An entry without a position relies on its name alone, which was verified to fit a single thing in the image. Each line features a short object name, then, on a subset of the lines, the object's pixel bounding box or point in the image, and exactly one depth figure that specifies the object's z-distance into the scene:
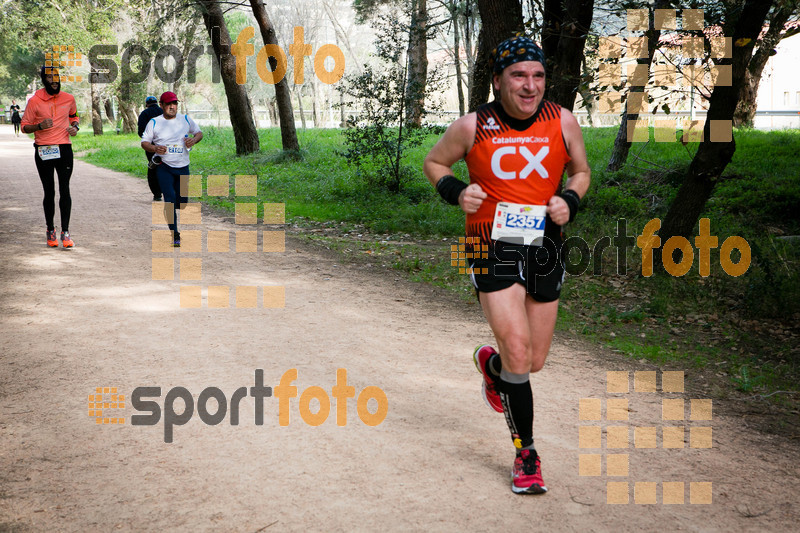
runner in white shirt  9.82
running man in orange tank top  3.82
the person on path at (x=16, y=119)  47.34
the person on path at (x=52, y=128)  9.45
